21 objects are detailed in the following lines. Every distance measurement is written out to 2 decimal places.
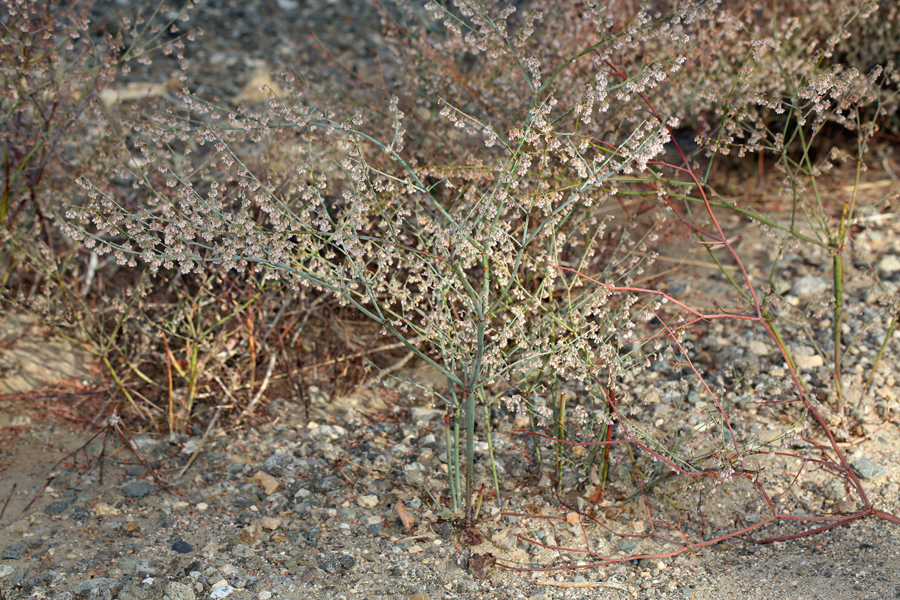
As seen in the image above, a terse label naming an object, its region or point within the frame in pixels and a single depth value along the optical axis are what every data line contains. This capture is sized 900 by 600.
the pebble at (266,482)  2.88
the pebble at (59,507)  2.71
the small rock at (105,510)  2.72
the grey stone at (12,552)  2.46
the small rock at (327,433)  3.21
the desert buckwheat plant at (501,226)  2.14
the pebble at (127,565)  2.43
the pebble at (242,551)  2.54
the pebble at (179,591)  2.32
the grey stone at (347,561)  2.50
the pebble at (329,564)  2.48
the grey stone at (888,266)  3.86
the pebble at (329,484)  2.89
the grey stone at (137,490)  2.82
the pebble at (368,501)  2.80
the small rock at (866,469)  2.78
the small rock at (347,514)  2.73
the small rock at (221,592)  2.35
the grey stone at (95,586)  2.30
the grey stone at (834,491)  2.74
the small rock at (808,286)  3.81
